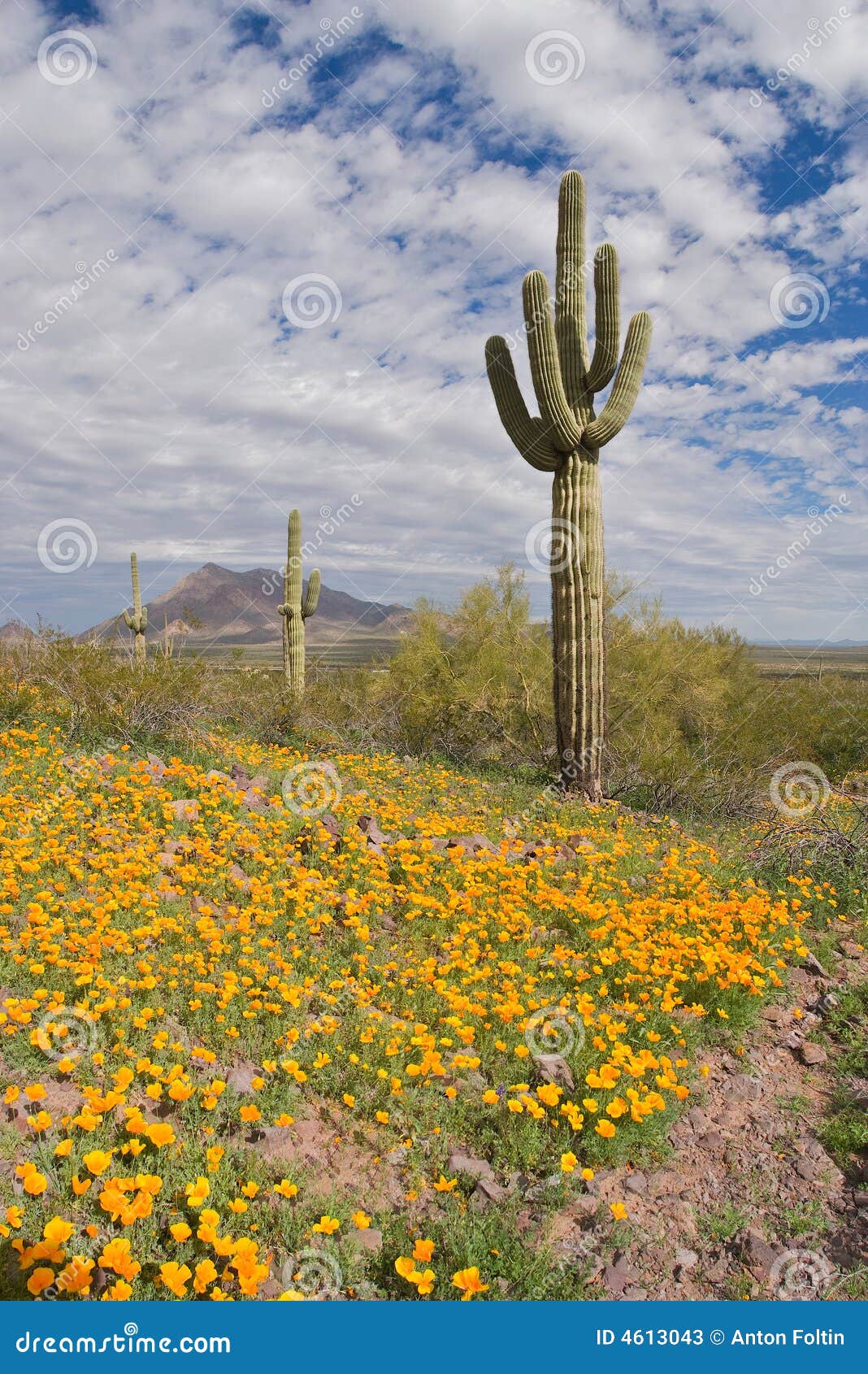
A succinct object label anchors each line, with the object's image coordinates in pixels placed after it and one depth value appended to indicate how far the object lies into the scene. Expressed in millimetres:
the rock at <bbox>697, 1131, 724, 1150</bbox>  3255
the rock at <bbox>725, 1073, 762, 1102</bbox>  3598
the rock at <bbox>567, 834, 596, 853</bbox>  5977
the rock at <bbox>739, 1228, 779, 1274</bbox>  2654
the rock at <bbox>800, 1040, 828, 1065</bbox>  3969
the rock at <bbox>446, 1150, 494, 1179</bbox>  2824
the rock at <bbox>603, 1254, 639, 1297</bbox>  2459
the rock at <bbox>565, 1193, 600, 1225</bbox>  2756
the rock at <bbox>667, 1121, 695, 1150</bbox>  3262
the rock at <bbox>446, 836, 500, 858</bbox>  5504
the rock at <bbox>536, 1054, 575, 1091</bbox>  3295
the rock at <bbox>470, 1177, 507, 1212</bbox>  2701
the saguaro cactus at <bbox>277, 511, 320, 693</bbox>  14039
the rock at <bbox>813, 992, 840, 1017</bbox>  4391
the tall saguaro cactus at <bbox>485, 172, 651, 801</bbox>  8773
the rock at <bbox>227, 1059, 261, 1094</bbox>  2994
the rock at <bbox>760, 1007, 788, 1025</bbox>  4277
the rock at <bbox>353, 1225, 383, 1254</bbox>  2479
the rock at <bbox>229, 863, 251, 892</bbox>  4605
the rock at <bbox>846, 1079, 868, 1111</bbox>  3553
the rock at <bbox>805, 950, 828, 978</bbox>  4750
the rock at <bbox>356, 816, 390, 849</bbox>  5509
